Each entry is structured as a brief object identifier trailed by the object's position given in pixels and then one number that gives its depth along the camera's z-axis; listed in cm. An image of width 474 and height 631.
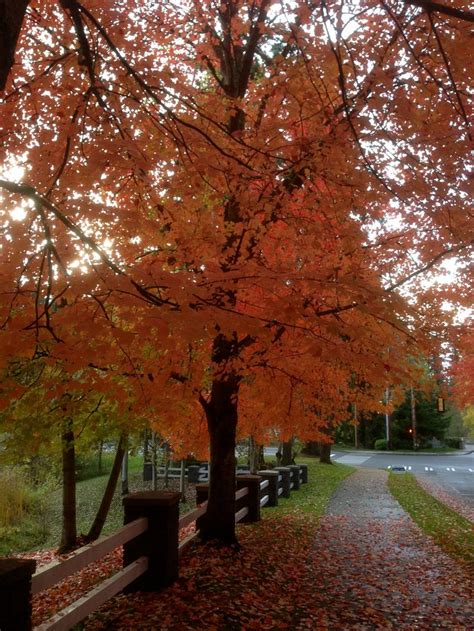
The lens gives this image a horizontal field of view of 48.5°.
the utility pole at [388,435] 5042
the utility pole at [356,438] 5455
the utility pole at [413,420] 4989
